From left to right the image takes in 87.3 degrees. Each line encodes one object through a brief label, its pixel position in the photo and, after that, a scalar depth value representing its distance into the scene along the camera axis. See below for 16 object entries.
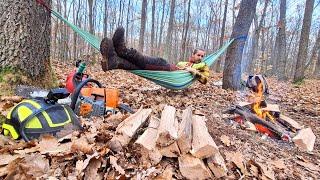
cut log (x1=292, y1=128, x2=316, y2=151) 1.75
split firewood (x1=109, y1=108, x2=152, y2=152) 1.12
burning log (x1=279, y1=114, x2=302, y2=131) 2.13
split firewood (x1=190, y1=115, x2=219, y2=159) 1.08
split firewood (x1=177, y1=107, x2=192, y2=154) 1.11
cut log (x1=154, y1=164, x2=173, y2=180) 1.01
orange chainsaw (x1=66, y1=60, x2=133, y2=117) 1.56
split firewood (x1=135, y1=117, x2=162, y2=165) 1.08
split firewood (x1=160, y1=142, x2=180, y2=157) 1.10
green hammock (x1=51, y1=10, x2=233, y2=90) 2.27
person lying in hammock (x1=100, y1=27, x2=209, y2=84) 2.00
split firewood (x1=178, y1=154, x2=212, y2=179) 1.04
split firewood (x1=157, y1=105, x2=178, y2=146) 1.10
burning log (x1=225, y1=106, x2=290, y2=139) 1.92
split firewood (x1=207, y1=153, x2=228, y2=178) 1.09
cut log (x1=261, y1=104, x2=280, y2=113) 2.29
